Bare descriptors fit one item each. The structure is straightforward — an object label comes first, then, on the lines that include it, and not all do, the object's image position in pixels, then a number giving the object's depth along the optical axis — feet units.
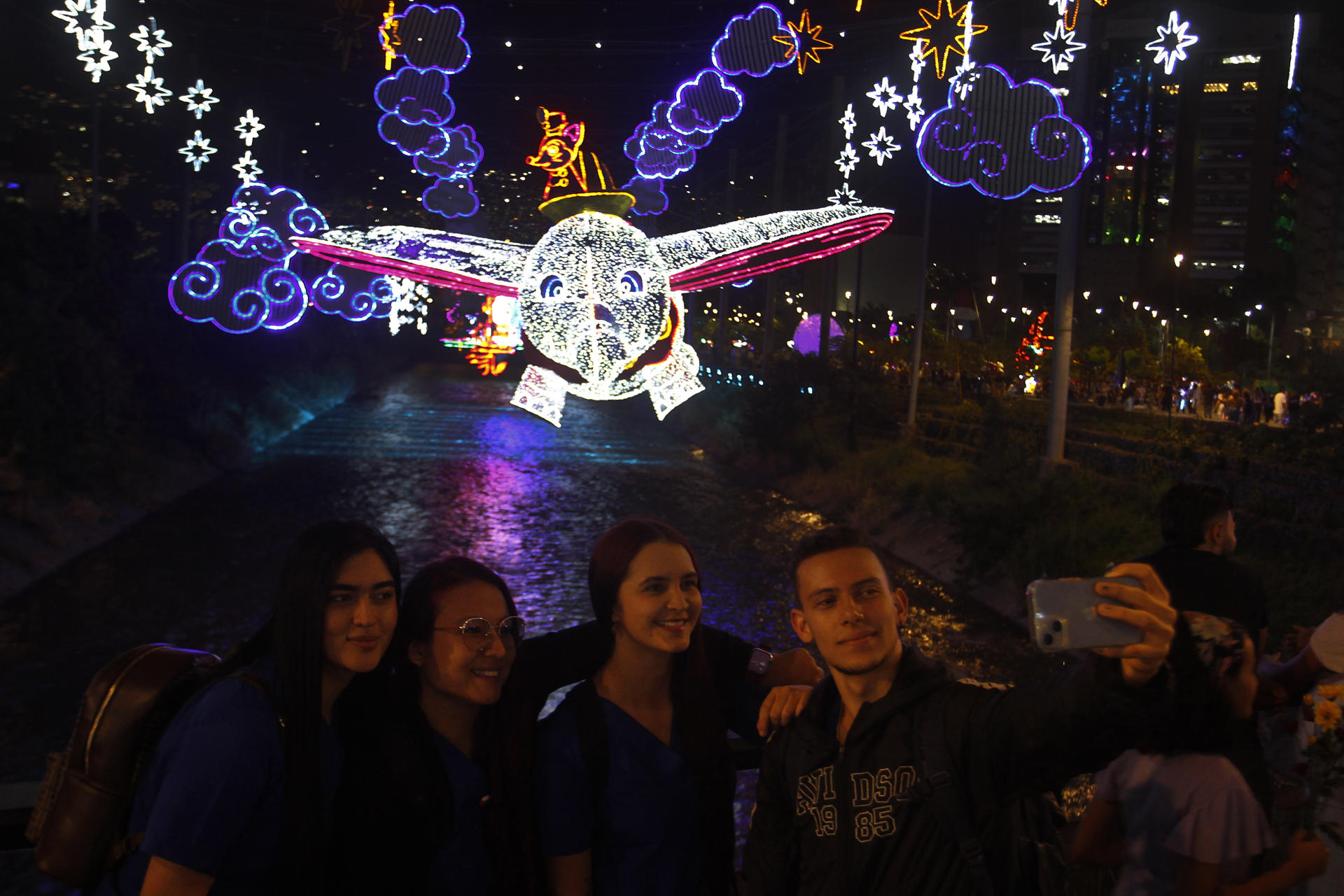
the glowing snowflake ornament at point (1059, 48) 27.66
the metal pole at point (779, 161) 83.10
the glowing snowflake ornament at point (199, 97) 34.50
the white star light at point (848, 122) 37.97
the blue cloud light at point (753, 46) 23.09
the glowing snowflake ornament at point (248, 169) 37.76
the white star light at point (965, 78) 25.38
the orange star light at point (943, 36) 25.08
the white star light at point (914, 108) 30.14
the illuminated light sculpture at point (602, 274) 18.94
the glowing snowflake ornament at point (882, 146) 33.43
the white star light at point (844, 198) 40.52
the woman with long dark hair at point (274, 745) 6.91
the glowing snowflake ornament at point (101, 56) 25.70
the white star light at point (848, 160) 38.68
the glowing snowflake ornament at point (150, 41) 28.50
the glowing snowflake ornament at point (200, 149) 35.29
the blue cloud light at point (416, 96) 23.98
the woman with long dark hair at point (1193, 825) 9.74
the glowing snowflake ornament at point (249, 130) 35.29
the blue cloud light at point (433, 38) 22.24
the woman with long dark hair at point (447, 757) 7.83
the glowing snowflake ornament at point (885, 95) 31.04
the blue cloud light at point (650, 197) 33.27
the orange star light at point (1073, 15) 27.27
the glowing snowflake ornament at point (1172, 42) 26.58
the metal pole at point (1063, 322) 45.75
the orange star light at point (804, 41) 22.80
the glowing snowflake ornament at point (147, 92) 28.32
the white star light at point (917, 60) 25.77
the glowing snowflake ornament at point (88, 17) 25.39
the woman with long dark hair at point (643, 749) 8.25
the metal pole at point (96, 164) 60.18
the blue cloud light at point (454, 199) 28.86
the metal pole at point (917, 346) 73.00
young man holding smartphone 6.24
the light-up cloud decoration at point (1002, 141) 25.59
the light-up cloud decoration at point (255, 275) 28.12
